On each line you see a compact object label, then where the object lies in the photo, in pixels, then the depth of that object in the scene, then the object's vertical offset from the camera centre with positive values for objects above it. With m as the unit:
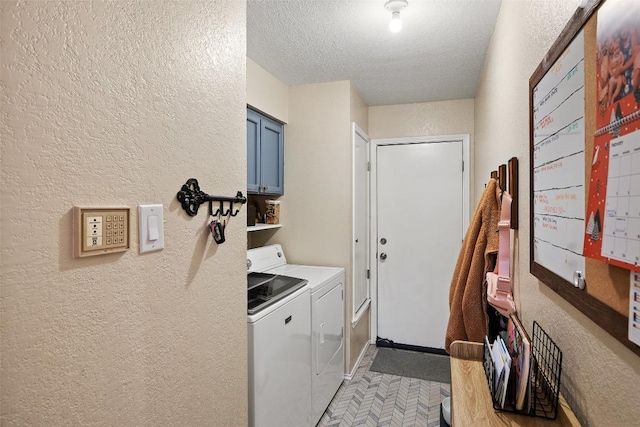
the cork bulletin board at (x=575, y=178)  0.65 +0.08
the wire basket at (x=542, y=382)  0.92 -0.49
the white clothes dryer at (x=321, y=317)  2.17 -0.72
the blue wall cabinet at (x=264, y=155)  2.45 +0.41
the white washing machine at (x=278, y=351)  1.53 -0.70
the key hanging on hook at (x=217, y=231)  1.19 -0.07
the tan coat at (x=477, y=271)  1.65 -0.29
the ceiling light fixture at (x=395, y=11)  1.72 +1.00
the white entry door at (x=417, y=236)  3.29 -0.25
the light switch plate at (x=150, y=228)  0.92 -0.05
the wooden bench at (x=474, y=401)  0.92 -0.59
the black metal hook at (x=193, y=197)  1.07 +0.04
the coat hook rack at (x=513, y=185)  1.41 +0.10
